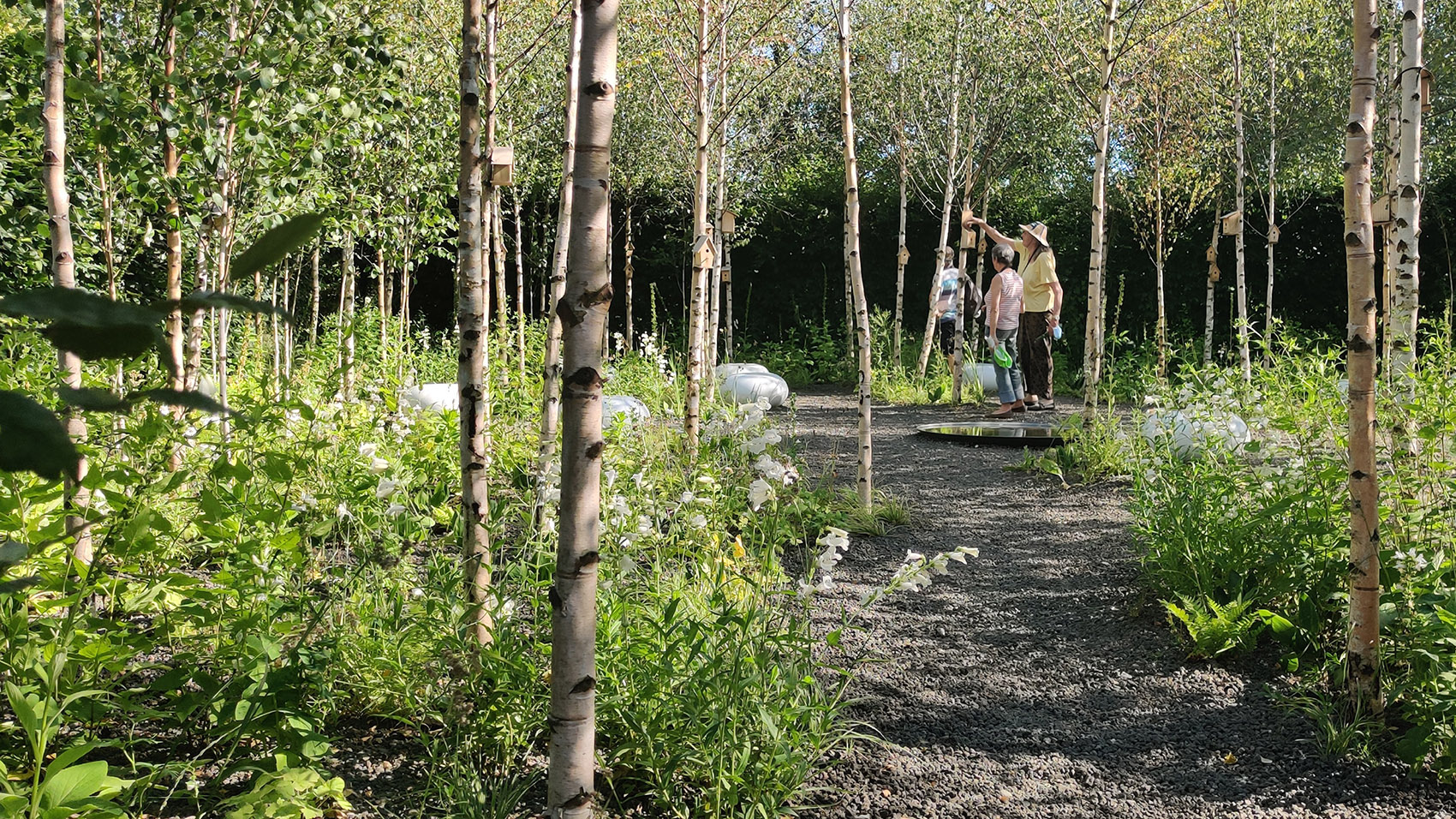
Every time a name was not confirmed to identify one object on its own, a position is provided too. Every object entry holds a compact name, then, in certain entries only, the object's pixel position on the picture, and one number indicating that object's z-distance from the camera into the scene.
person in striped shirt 9.30
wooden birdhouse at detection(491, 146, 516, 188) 4.15
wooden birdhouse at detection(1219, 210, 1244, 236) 7.94
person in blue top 11.82
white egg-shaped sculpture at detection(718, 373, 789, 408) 9.75
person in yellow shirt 8.80
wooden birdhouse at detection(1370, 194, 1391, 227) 4.46
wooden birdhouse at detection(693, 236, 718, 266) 5.62
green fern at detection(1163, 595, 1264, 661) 3.20
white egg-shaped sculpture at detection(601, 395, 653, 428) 5.39
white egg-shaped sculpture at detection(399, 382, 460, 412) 6.26
